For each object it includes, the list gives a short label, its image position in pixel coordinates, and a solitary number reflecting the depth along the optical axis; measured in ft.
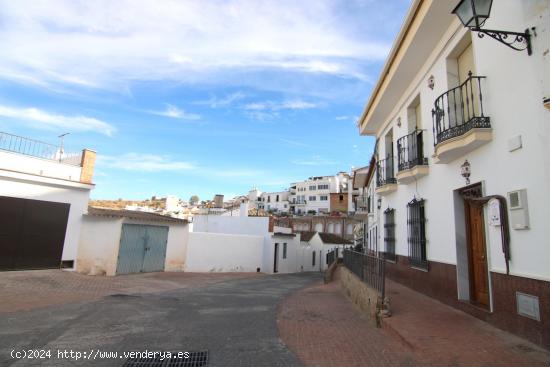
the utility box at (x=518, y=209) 15.62
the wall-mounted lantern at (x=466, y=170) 20.97
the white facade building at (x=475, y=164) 15.12
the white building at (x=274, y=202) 270.10
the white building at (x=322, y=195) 225.15
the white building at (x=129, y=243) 46.91
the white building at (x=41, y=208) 39.40
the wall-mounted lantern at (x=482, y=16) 15.19
